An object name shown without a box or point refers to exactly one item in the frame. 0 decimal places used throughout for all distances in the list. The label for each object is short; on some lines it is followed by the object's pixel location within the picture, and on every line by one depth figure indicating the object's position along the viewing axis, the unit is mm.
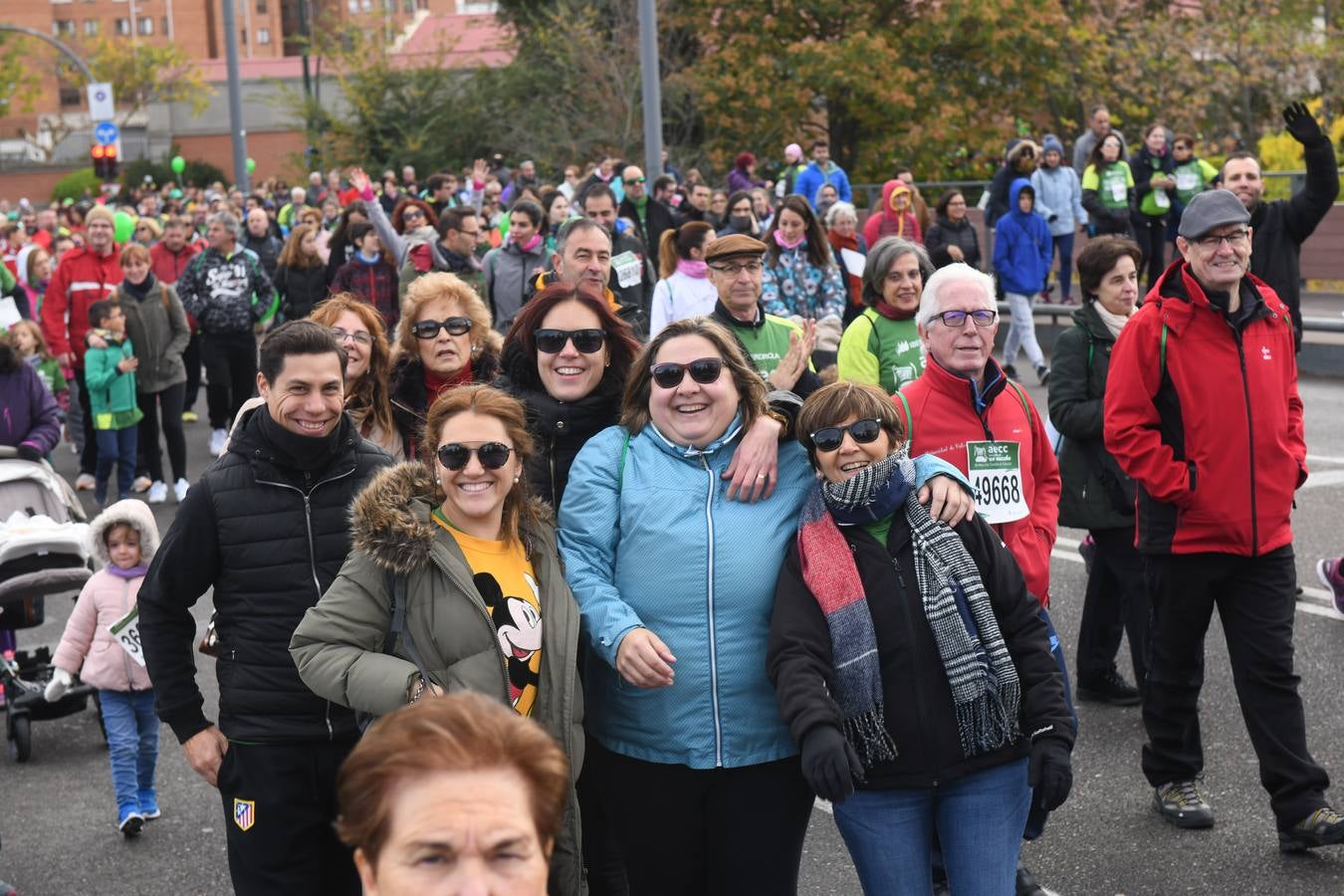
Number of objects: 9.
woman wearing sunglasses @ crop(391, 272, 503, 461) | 5707
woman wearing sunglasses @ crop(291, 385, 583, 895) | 3902
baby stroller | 7453
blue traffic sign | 38594
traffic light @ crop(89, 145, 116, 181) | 36688
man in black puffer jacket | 4258
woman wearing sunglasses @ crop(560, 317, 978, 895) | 4055
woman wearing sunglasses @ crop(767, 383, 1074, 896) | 3959
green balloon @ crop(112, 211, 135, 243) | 21406
